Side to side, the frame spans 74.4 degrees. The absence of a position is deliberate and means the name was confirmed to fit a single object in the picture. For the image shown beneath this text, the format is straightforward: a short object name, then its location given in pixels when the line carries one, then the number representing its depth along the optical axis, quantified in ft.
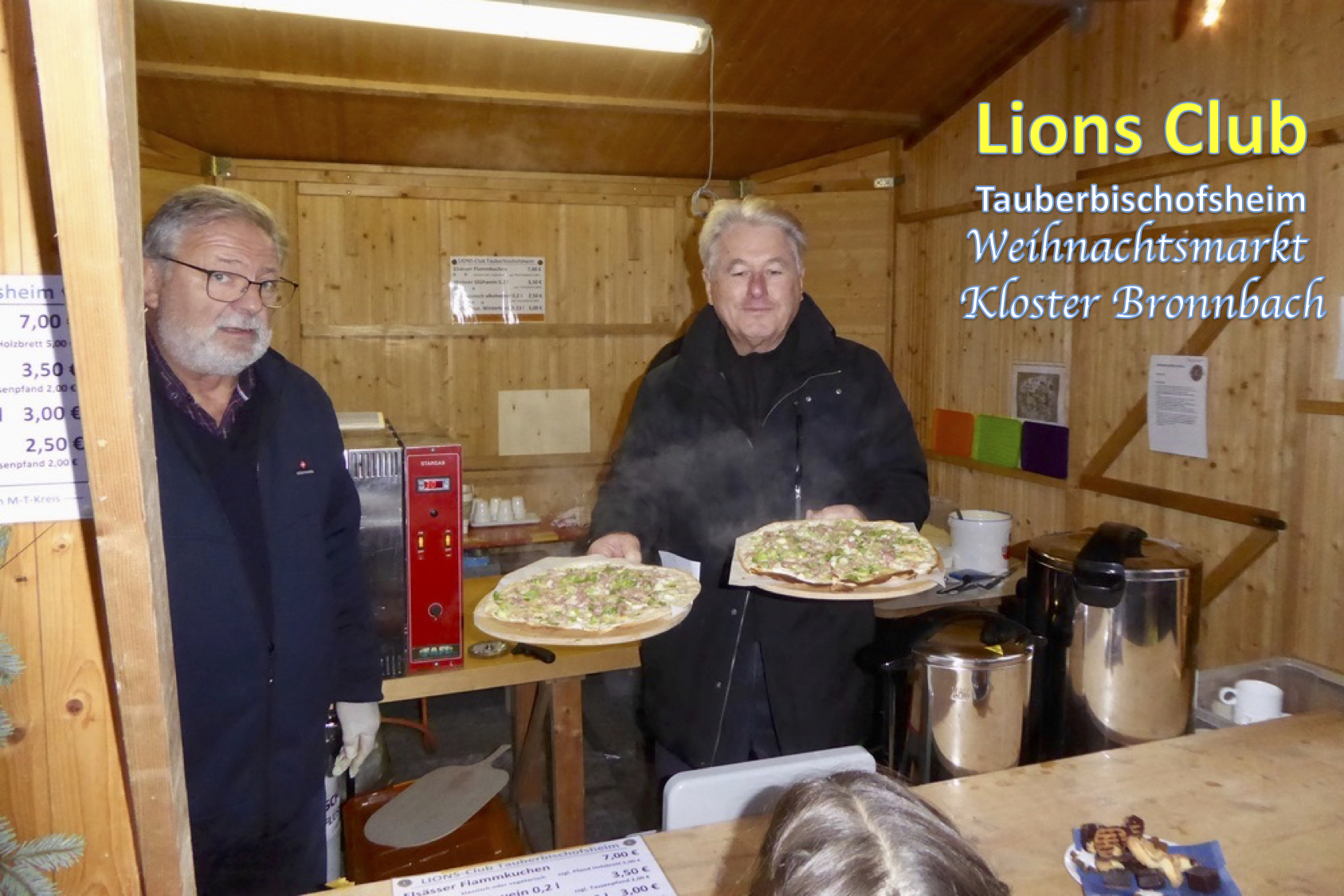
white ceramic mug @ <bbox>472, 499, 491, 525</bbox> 18.43
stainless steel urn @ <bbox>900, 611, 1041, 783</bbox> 6.24
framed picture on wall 15.77
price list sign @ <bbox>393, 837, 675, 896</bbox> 4.01
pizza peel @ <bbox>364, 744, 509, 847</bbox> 8.39
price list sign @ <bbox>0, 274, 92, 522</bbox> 4.00
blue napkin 3.92
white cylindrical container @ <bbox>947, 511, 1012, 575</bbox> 12.35
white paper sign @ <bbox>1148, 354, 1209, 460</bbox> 13.14
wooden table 8.44
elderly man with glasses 5.86
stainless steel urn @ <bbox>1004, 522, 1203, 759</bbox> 6.91
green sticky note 16.78
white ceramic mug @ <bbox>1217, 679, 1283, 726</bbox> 6.61
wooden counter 4.13
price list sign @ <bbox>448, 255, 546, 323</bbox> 20.71
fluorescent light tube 11.42
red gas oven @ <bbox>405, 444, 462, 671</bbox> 7.74
